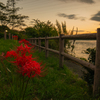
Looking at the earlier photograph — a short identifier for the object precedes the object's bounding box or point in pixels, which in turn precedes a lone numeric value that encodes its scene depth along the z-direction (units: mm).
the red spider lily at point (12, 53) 1421
